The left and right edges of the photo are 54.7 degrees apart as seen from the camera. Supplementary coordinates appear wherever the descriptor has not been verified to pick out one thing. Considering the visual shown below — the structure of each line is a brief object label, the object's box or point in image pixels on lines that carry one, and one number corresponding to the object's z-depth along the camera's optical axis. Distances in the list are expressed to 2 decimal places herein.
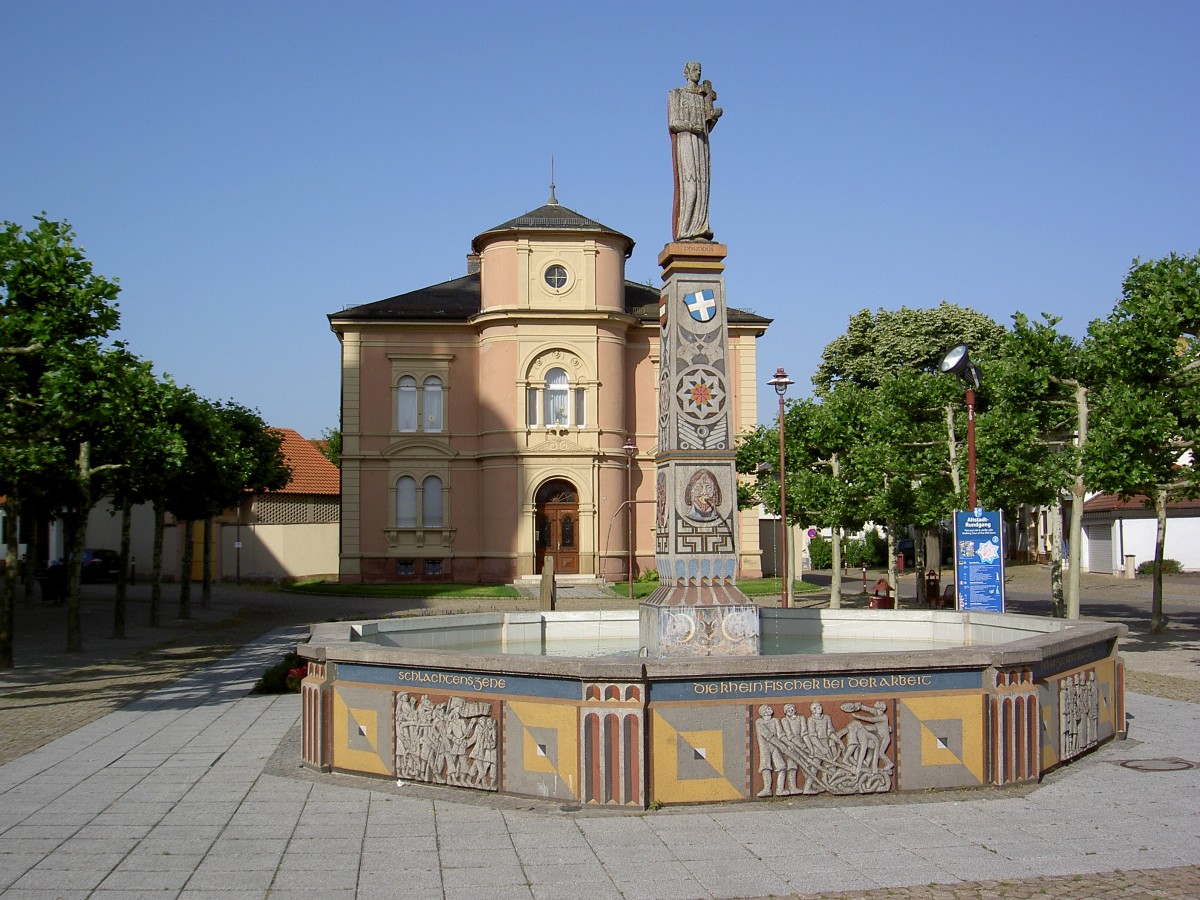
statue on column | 12.92
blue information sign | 18.50
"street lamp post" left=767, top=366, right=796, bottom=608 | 27.57
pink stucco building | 42.06
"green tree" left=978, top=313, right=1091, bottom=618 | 21.95
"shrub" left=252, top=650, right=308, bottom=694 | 15.82
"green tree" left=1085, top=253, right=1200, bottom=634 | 19.95
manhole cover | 10.23
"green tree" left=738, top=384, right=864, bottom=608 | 30.23
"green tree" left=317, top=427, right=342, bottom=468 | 87.34
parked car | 48.72
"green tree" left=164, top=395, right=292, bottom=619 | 28.30
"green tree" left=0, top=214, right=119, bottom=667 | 16.61
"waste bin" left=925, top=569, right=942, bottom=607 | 30.70
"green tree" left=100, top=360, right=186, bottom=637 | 20.36
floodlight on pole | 19.36
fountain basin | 8.75
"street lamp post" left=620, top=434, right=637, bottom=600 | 40.88
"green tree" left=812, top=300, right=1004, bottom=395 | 55.62
